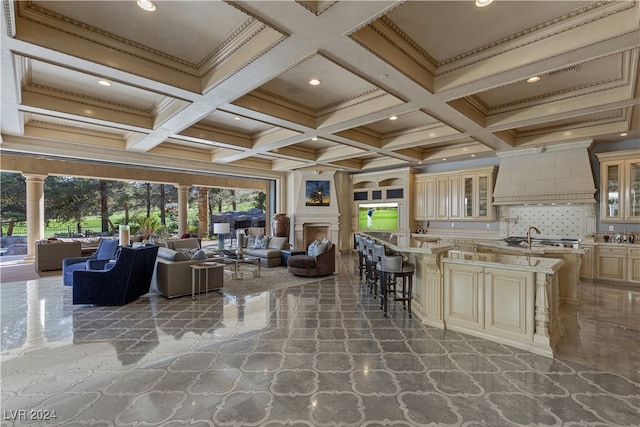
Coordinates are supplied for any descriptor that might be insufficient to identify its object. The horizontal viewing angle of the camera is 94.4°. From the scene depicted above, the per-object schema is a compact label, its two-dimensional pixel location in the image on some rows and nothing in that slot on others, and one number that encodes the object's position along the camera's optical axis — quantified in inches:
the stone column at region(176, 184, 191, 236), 430.3
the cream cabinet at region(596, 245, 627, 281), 227.5
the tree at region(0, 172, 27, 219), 483.2
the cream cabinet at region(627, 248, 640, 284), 222.5
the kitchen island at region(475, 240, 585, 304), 177.8
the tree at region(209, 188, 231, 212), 707.4
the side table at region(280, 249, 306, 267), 307.0
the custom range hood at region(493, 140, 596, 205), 241.1
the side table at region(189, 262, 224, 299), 199.1
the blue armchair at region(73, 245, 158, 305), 177.0
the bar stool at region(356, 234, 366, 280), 231.9
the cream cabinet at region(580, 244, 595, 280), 238.2
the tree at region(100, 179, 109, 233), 555.6
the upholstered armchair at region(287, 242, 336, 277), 261.6
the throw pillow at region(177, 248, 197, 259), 219.0
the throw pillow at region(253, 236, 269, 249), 341.4
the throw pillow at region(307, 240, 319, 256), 272.9
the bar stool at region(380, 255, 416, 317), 161.6
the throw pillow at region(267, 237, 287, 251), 331.6
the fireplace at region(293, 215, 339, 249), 414.6
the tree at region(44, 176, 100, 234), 518.3
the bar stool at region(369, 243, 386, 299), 168.5
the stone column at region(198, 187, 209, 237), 575.3
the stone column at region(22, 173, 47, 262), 315.6
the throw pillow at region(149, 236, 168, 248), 282.9
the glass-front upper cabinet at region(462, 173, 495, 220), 298.0
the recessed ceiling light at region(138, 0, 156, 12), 104.3
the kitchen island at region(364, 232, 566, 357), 120.0
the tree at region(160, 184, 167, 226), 646.2
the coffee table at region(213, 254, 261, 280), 255.8
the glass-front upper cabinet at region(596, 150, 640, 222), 229.3
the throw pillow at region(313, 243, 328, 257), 265.1
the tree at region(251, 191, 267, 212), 732.0
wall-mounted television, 391.9
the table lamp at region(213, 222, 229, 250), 350.0
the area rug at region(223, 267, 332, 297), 218.7
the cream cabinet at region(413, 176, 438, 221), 342.6
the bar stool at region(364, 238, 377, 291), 190.9
